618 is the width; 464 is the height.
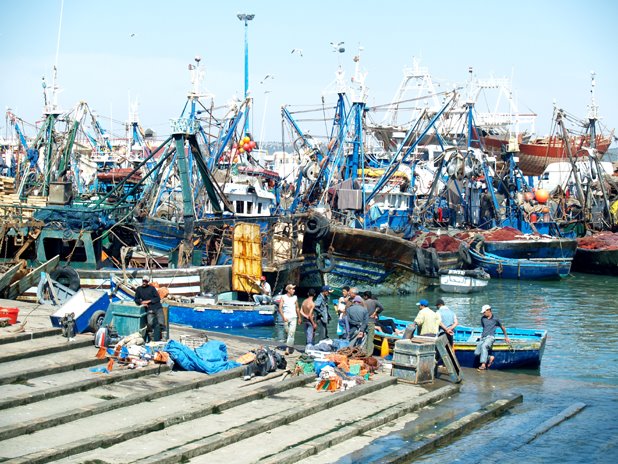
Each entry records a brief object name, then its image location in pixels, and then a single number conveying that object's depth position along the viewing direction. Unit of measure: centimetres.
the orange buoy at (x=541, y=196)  5122
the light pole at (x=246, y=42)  5382
